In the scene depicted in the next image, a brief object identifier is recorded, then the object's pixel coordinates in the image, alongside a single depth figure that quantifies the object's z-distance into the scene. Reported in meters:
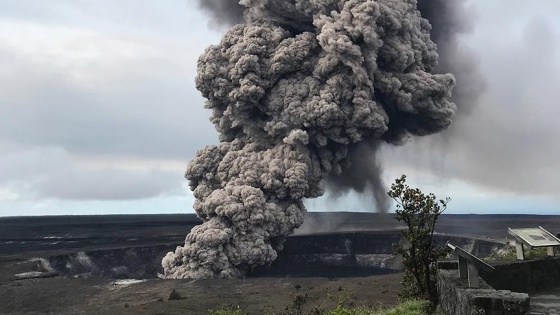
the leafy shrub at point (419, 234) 12.22
